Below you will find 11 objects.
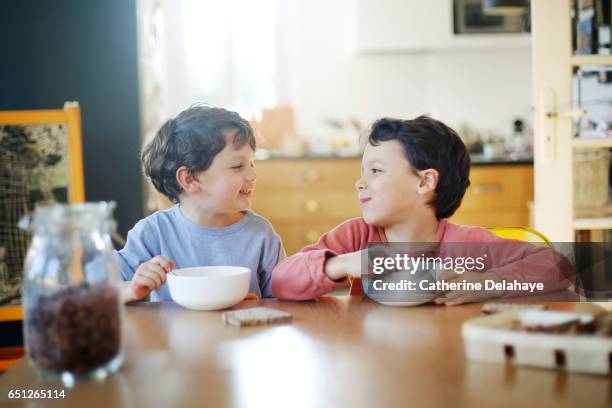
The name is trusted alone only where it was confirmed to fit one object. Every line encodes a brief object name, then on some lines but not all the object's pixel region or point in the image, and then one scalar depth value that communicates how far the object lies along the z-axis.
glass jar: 0.75
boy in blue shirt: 1.49
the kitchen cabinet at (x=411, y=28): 4.28
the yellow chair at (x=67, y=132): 2.11
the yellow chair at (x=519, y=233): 1.55
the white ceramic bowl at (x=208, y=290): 1.10
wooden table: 0.70
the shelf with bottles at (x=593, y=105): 2.66
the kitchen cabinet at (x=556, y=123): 2.64
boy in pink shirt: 1.39
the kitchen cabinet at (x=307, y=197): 3.92
